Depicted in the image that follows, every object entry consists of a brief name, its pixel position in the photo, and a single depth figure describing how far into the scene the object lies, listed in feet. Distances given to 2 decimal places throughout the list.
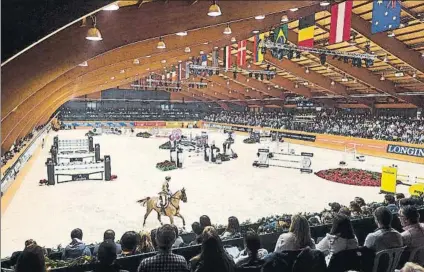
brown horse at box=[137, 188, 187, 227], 28.09
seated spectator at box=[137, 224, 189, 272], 10.06
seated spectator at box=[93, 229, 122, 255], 16.54
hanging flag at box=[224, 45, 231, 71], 56.13
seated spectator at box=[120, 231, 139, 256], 13.87
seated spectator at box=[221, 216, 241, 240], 17.55
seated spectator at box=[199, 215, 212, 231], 17.47
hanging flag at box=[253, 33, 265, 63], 45.66
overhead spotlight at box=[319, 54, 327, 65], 54.44
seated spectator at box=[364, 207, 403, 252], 13.17
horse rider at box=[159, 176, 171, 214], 28.22
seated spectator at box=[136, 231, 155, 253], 15.61
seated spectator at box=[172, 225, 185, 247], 16.20
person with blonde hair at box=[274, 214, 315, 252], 12.01
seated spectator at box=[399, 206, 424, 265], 13.65
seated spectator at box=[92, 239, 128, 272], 10.19
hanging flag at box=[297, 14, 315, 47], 37.58
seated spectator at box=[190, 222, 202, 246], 17.78
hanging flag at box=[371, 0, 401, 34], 28.43
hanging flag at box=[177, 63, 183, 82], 78.16
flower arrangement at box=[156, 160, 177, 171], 56.50
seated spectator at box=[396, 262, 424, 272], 8.39
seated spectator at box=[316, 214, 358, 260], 12.63
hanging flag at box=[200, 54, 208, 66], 64.43
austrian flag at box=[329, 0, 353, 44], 32.96
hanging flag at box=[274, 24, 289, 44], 42.98
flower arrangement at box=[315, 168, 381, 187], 46.19
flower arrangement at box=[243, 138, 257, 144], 100.37
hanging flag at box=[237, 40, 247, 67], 52.29
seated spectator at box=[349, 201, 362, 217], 20.49
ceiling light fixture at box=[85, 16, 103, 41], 19.26
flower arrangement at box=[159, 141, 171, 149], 84.97
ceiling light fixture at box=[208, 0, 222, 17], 20.76
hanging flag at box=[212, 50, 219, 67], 61.71
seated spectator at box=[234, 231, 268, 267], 11.31
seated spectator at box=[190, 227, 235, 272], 9.75
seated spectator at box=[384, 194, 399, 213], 20.59
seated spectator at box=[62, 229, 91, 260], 15.39
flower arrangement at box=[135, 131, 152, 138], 119.79
